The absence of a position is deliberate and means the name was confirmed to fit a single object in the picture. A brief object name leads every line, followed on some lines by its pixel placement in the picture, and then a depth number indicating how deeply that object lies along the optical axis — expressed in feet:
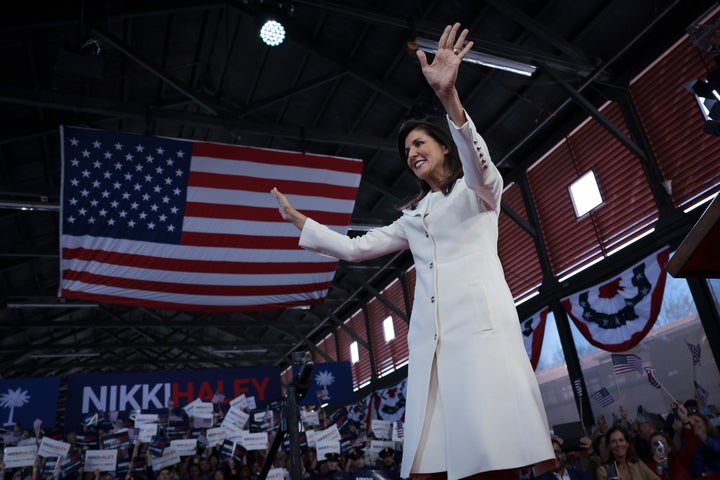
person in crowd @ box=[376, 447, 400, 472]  23.60
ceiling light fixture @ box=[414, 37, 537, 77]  20.53
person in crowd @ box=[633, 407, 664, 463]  18.30
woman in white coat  3.64
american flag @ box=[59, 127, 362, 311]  19.33
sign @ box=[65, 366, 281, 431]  27.76
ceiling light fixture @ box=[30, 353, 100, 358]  56.30
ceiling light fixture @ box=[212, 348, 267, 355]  63.04
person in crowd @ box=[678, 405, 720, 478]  15.16
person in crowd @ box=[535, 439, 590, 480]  16.11
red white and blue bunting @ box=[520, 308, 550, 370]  28.27
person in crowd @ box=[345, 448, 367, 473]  24.82
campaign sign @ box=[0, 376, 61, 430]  26.61
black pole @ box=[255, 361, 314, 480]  7.47
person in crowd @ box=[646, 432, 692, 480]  15.40
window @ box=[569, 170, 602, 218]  25.59
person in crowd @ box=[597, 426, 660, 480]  14.76
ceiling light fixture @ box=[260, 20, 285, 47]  19.77
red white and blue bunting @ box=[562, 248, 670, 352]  21.89
